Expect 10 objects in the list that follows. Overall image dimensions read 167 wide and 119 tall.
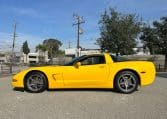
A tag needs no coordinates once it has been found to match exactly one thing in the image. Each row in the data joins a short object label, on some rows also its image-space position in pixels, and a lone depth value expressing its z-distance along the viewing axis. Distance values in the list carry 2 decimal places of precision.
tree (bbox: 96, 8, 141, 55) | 14.73
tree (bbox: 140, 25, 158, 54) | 15.39
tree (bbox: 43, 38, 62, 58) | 55.02
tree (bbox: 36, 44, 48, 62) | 54.10
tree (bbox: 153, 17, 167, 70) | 15.23
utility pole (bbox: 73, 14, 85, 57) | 20.54
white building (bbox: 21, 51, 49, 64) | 51.24
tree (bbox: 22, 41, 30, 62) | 57.27
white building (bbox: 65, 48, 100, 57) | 33.85
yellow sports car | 3.94
